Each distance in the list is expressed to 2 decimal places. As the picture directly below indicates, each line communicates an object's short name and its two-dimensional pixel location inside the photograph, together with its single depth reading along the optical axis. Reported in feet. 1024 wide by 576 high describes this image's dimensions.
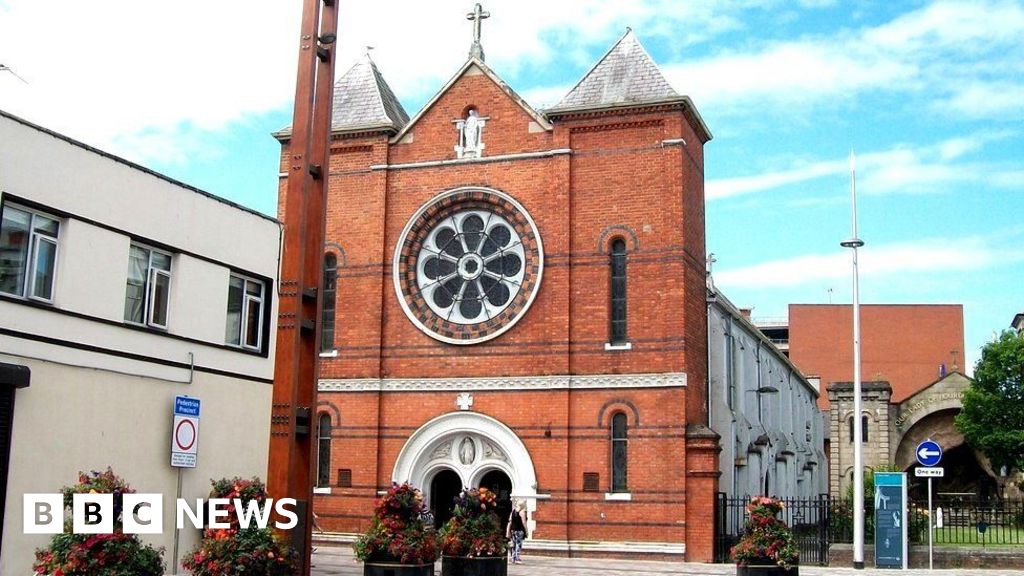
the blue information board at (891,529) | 86.43
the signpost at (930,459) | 83.10
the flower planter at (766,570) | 65.62
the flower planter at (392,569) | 59.72
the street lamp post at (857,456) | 86.43
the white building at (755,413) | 106.52
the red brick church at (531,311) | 93.76
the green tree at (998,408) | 176.24
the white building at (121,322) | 57.00
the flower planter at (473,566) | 65.92
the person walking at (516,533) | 88.02
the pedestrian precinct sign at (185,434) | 66.64
